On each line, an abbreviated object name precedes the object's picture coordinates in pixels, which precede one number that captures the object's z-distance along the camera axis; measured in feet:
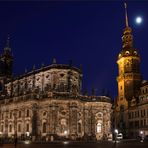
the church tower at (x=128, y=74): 203.94
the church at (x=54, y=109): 153.83
